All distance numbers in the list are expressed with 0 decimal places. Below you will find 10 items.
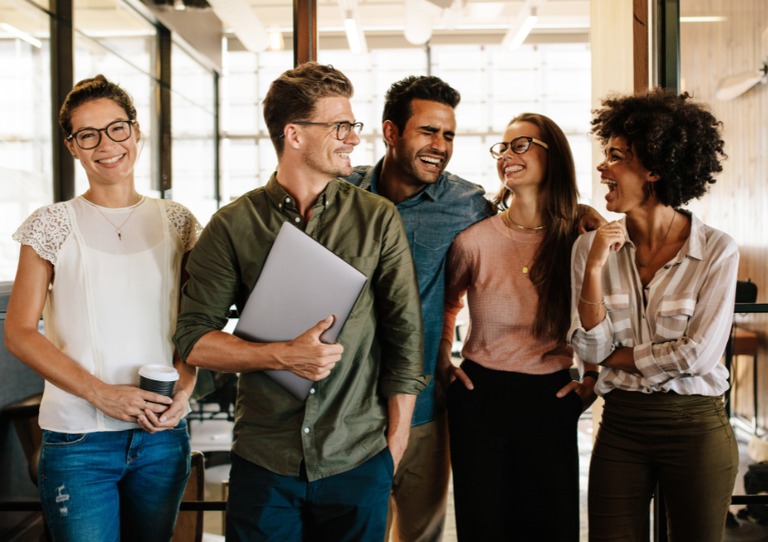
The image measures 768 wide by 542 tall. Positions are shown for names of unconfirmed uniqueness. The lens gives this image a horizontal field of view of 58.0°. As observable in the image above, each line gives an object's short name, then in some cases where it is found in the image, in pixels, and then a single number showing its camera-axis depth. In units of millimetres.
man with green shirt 1550
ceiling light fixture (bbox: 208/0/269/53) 2543
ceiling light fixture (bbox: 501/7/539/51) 8373
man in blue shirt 2047
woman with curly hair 1760
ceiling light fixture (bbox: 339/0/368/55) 6051
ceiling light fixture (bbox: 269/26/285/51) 2521
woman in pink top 1879
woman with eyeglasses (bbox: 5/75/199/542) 1580
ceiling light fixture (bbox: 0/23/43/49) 4465
